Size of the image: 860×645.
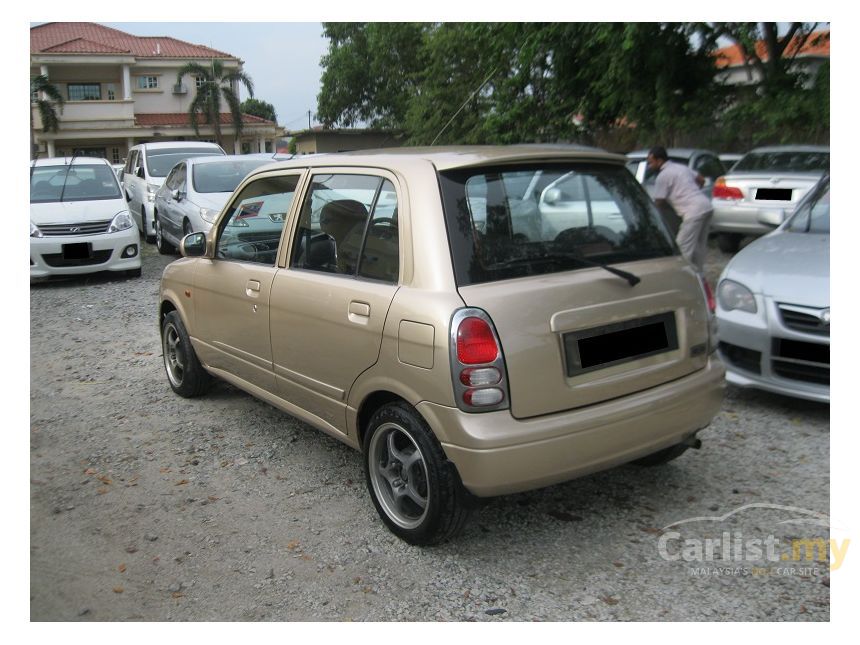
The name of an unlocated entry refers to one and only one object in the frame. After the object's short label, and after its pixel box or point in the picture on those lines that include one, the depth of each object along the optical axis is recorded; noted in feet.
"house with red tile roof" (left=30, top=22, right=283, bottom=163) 133.90
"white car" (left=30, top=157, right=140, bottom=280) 36.52
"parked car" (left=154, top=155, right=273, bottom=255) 37.88
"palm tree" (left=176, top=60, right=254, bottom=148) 144.05
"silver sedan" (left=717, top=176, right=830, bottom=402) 16.39
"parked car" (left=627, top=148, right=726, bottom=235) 45.28
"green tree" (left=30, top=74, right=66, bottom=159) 111.65
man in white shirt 27.55
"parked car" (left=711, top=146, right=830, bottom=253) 36.86
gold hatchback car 10.66
